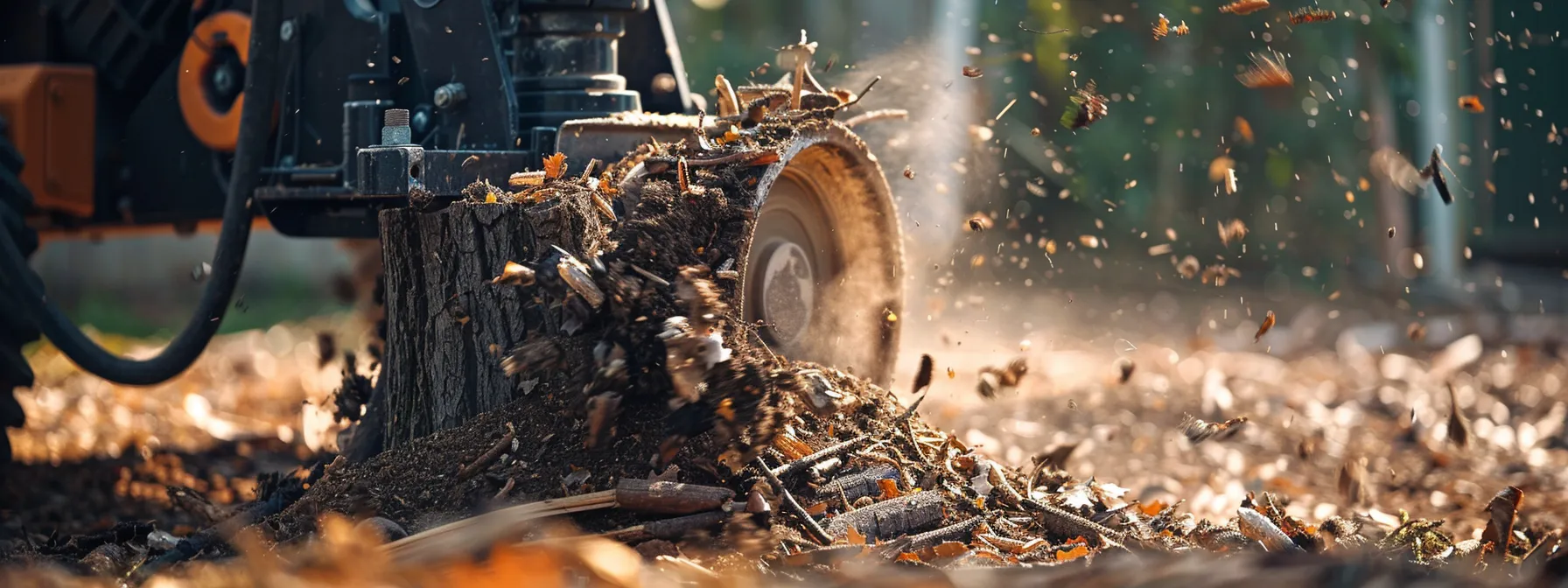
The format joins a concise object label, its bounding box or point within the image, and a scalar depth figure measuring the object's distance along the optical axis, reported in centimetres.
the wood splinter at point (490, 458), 352
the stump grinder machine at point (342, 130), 446
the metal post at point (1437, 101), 1600
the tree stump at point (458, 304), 368
